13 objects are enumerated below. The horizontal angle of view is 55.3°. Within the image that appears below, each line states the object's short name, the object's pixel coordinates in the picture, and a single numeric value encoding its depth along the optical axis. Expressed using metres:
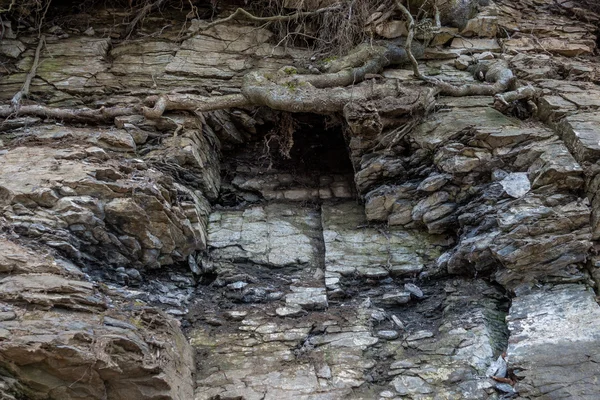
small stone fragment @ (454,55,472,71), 7.30
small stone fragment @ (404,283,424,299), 5.33
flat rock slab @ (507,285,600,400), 3.93
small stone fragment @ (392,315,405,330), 5.01
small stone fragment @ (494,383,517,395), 4.05
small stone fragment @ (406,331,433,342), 4.81
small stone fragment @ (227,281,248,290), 5.48
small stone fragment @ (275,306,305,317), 5.15
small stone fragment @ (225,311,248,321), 5.13
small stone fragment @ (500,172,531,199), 5.29
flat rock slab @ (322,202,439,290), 5.57
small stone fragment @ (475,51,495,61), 7.31
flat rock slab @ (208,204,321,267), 5.83
